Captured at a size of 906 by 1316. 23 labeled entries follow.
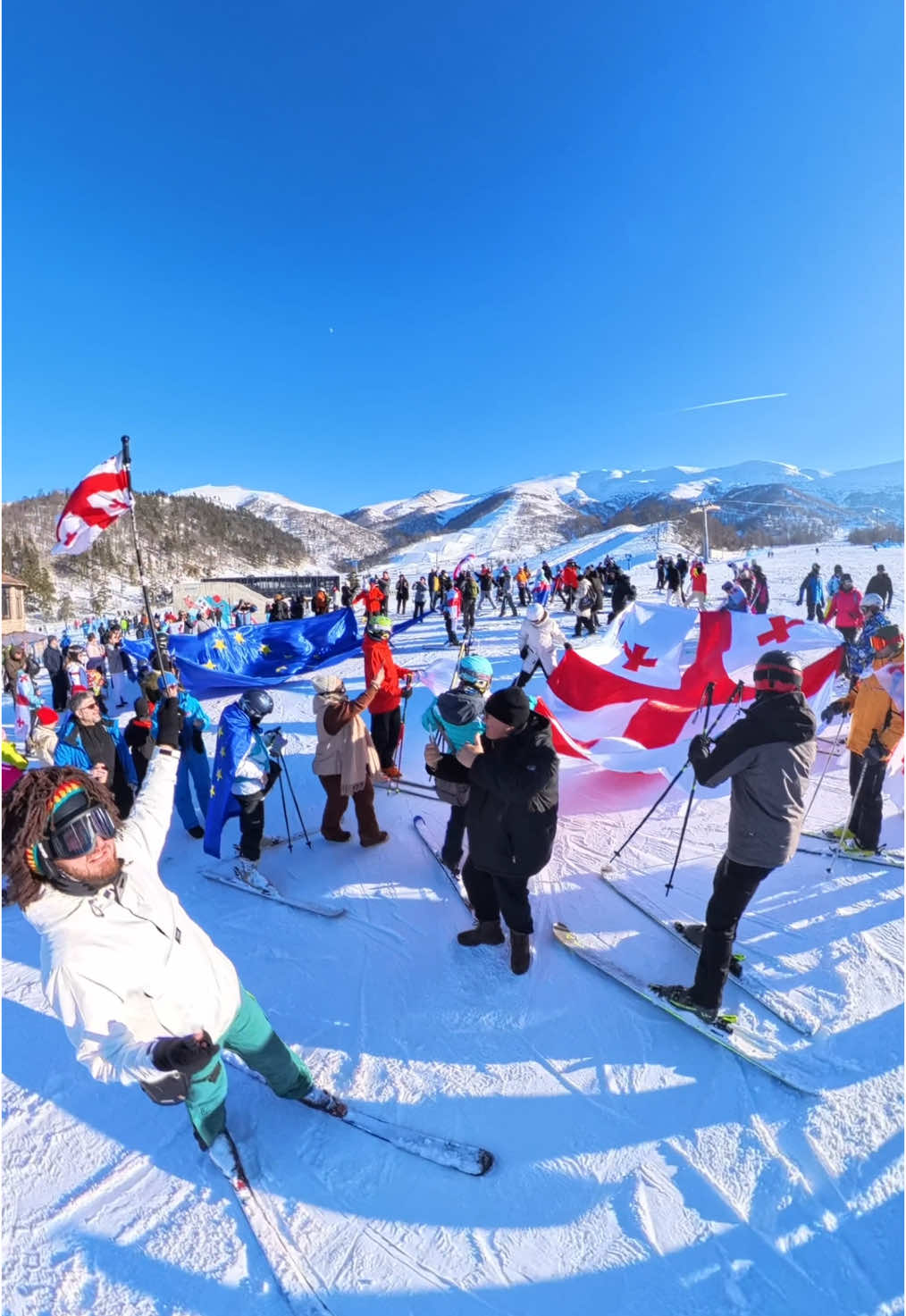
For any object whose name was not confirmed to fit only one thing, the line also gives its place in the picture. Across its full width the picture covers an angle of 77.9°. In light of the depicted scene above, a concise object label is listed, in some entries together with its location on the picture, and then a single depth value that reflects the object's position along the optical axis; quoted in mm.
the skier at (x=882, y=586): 10188
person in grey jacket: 2666
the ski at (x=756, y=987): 2930
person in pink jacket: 10008
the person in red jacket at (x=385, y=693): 5680
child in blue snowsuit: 3471
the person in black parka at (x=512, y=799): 2848
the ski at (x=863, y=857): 4234
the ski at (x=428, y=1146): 2355
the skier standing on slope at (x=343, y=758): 4430
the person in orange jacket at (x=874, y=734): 4141
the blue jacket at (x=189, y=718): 5012
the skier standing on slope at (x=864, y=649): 7438
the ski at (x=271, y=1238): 1969
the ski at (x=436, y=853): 4158
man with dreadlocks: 1620
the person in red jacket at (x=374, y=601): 14469
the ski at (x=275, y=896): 4000
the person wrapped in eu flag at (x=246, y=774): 4273
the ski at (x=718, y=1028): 2684
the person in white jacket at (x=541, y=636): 7758
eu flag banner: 9539
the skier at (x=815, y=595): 14578
